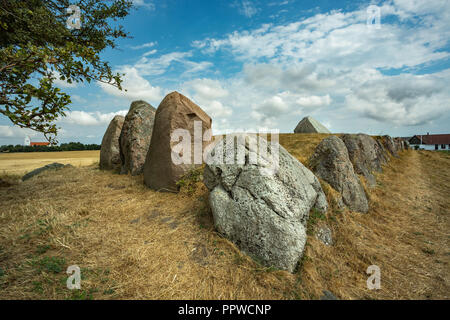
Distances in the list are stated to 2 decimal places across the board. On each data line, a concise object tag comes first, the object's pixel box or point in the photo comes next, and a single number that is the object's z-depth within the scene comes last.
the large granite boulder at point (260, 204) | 3.55
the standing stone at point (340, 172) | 6.33
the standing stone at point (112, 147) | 10.44
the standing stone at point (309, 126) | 25.35
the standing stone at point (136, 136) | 8.45
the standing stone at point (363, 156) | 8.69
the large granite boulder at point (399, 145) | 27.72
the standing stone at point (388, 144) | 20.47
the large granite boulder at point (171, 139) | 6.29
